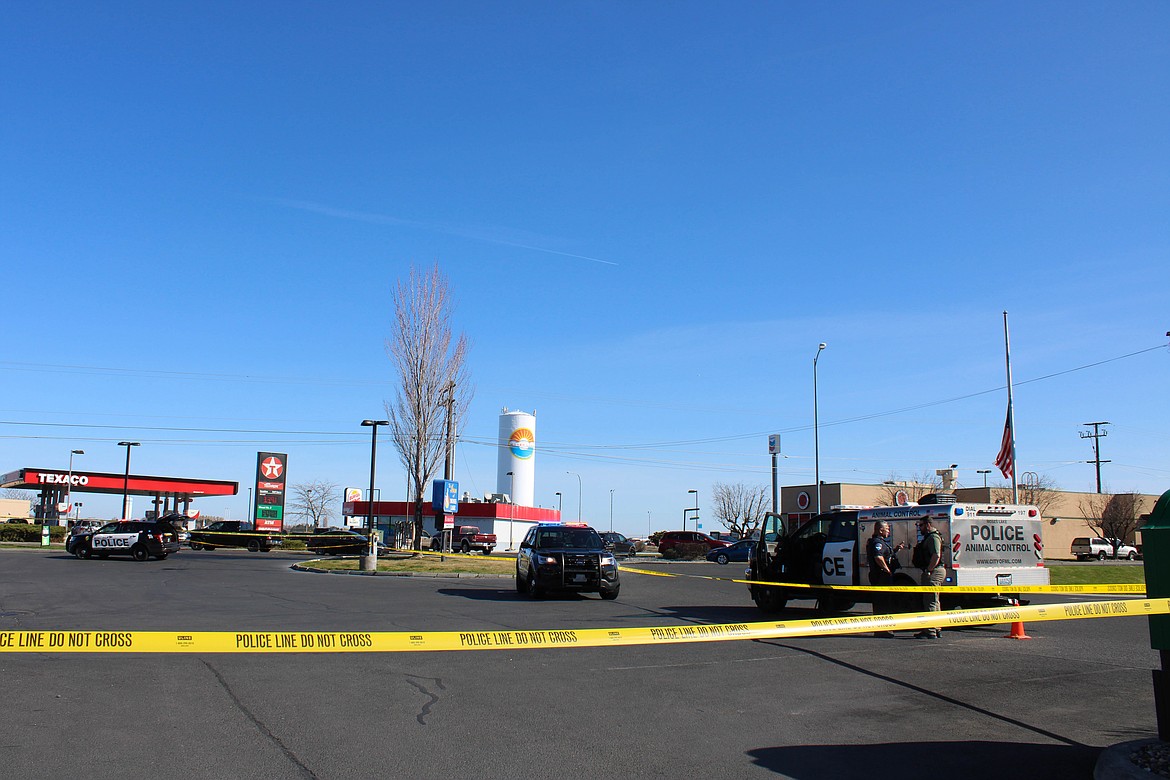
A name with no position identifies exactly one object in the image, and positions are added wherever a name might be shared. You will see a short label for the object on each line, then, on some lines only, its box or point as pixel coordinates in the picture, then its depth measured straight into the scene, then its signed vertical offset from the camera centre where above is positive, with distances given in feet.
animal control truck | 44.06 -2.18
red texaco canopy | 219.41 +5.21
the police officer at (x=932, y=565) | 41.93 -2.63
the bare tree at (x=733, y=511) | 293.43 -0.82
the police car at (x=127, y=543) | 110.93 -5.08
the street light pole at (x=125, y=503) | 202.50 -0.07
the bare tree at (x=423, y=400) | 126.41 +15.94
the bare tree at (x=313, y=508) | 410.72 -1.50
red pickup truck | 161.21 -6.63
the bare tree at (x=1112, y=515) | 206.49 -0.64
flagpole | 109.40 +12.86
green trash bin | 19.29 -1.52
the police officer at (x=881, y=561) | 43.39 -2.58
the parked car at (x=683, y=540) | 183.32 -6.74
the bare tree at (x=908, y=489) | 182.36 +4.68
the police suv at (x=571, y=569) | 60.08 -4.29
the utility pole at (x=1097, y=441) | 263.90 +21.66
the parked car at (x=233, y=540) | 166.11 -6.86
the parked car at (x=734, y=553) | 153.07 -7.79
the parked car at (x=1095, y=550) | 185.57 -8.17
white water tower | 277.23 +16.22
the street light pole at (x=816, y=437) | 131.95 +11.16
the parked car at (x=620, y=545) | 177.17 -7.66
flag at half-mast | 109.09 +7.16
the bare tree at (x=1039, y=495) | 193.67 +3.68
